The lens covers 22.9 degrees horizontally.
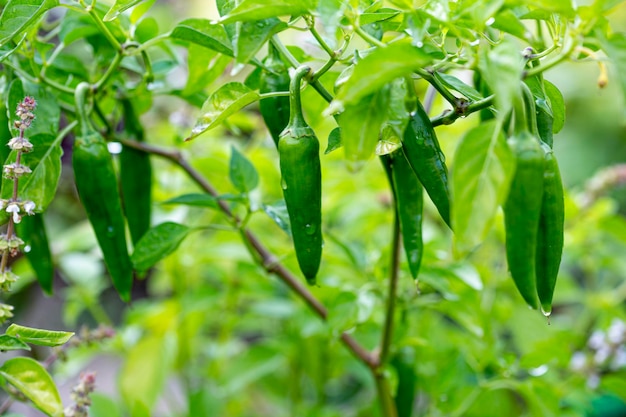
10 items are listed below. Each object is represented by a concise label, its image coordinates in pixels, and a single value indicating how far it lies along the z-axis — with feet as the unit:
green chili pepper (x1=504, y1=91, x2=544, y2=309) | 2.32
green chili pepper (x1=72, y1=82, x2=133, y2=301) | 2.75
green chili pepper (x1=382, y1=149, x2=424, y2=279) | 2.61
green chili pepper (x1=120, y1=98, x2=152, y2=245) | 3.03
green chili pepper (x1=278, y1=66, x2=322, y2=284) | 2.52
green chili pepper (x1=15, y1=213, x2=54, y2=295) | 2.87
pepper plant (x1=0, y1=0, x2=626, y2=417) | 2.34
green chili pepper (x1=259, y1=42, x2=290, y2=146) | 2.71
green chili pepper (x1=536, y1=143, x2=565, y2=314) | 2.44
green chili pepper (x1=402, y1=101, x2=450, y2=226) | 2.51
